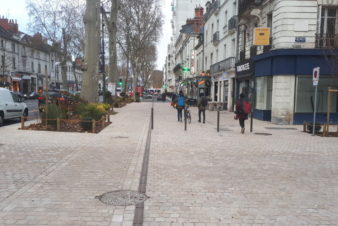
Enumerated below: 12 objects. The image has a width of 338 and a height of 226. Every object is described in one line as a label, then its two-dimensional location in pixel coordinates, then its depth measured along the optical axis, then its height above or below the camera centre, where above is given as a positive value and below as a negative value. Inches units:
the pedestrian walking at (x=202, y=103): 633.0 -20.9
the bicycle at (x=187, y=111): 597.1 -36.2
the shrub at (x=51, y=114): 473.4 -35.0
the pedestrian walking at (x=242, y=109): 489.4 -25.4
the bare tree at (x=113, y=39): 1034.7 +189.5
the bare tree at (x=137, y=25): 1440.8 +334.5
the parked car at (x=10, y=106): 547.8 -27.6
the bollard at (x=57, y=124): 468.1 -49.6
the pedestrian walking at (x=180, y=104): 667.4 -25.7
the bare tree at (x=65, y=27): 1625.2 +359.1
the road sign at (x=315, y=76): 459.6 +27.3
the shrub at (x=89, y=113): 474.8 -35.4
